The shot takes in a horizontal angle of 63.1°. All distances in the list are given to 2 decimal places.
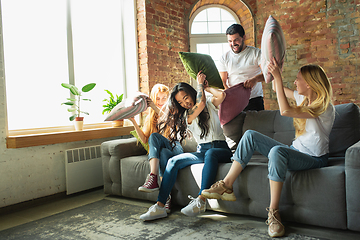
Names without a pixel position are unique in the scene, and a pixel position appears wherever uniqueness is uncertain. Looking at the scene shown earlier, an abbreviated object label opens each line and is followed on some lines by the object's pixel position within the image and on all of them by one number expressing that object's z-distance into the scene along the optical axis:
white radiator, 3.11
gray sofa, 1.73
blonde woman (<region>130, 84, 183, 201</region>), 2.36
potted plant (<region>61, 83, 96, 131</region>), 3.25
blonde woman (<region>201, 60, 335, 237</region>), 1.80
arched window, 4.77
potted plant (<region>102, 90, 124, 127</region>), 3.65
